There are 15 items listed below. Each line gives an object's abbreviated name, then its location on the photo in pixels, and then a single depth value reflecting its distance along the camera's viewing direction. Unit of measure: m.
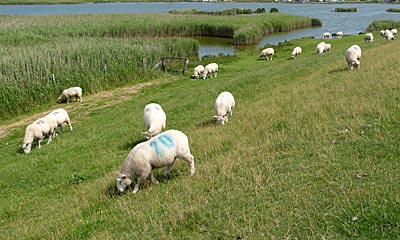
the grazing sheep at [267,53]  35.41
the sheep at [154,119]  12.23
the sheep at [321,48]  32.79
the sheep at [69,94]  24.08
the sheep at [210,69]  28.93
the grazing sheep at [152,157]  8.62
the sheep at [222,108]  13.32
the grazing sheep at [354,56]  18.00
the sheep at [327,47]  34.38
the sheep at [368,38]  36.18
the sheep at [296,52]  34.48
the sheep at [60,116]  17.02
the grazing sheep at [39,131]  15.76
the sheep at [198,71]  29.67
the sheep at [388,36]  34.16
